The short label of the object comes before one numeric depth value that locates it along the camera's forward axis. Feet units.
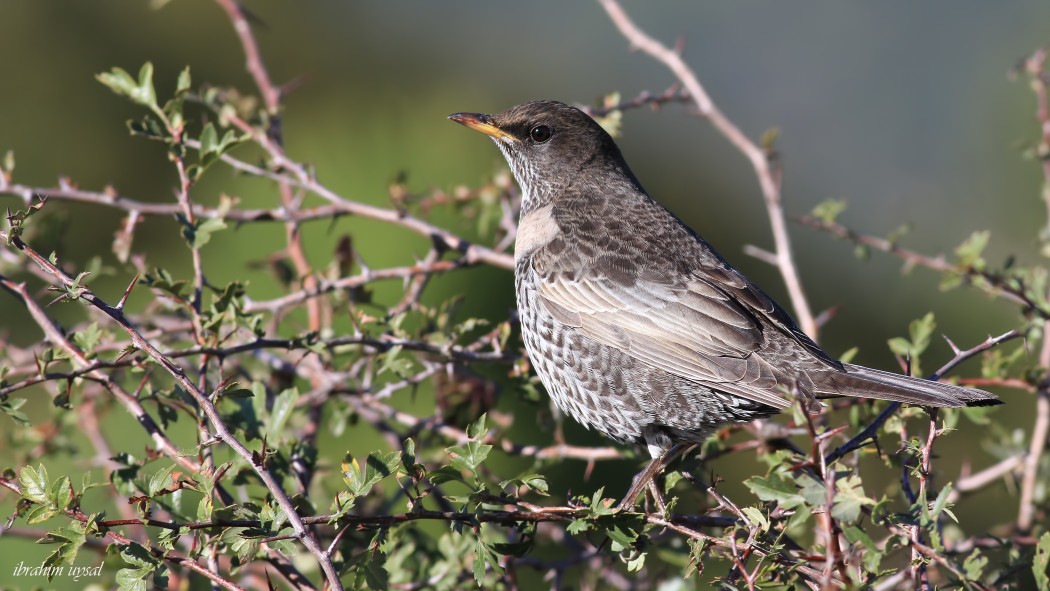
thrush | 21.99
